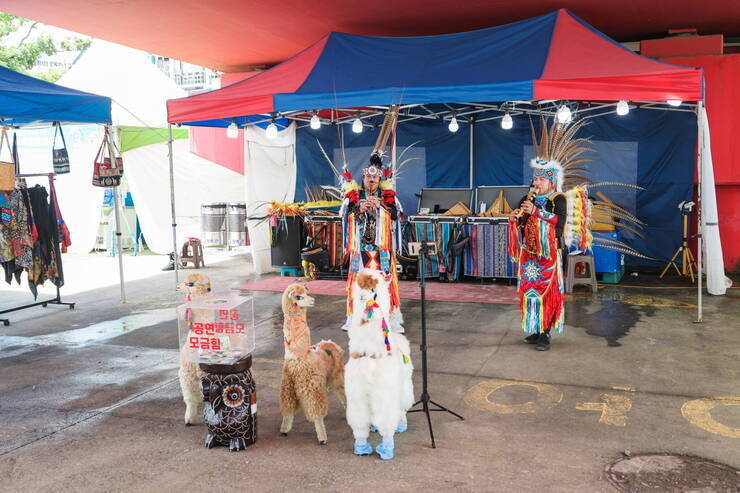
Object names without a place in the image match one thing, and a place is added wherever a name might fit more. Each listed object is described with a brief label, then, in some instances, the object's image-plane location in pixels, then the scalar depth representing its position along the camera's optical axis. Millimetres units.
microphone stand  4121
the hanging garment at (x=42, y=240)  7964
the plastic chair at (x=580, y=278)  8670
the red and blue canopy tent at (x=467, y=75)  6277
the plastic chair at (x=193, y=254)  12547
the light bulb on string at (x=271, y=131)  8828
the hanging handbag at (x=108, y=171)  8320
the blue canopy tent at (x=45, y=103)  6984
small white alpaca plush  4137
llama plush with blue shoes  3650
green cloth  14170
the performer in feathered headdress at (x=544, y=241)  5883
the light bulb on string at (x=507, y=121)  9477
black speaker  10586
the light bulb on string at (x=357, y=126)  10254
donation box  3953
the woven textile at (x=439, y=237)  9844
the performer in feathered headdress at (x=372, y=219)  6102
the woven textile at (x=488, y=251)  9586
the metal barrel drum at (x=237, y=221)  14641
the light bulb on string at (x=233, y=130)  9234
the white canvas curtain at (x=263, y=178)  11258
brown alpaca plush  3924
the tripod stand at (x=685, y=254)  9656
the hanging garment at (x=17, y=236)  7551
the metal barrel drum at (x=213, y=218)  14820
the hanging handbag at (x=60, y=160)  8242
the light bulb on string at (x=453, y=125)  10295
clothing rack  7962
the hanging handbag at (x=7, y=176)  7324
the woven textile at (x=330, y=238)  10477
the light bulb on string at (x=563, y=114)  7387
